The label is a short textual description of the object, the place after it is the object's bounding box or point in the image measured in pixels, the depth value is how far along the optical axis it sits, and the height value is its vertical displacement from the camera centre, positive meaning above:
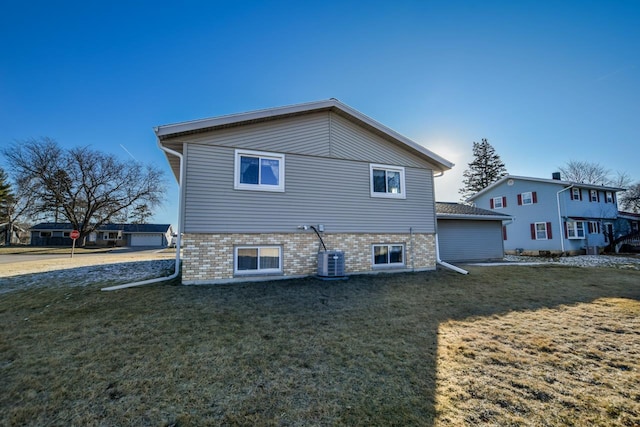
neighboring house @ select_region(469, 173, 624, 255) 20.89 +1.63
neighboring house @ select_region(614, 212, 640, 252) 21.42 +0.08
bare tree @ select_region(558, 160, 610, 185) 34.47 +7.83
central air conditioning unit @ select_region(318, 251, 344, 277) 8.25 -0.81
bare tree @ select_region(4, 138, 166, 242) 29.58 +6.88
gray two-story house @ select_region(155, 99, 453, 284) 7.60 +1.42
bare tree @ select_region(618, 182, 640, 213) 32.42 +4.00
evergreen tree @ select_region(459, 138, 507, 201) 38.00 +9.32
